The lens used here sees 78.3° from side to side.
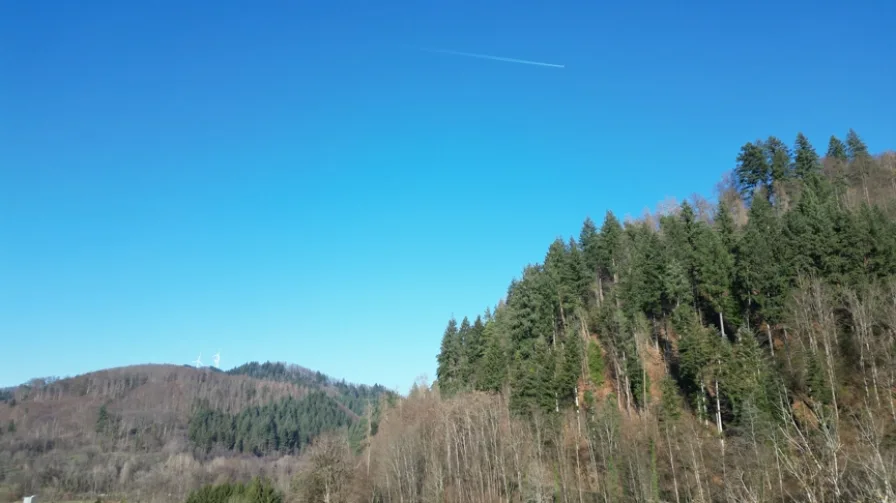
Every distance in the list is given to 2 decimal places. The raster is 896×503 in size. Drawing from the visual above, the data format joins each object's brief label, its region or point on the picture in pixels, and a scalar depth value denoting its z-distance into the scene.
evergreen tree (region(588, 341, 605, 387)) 61.47
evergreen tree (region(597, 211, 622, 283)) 77.56
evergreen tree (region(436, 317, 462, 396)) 81.25
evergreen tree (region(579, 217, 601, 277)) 77.94
